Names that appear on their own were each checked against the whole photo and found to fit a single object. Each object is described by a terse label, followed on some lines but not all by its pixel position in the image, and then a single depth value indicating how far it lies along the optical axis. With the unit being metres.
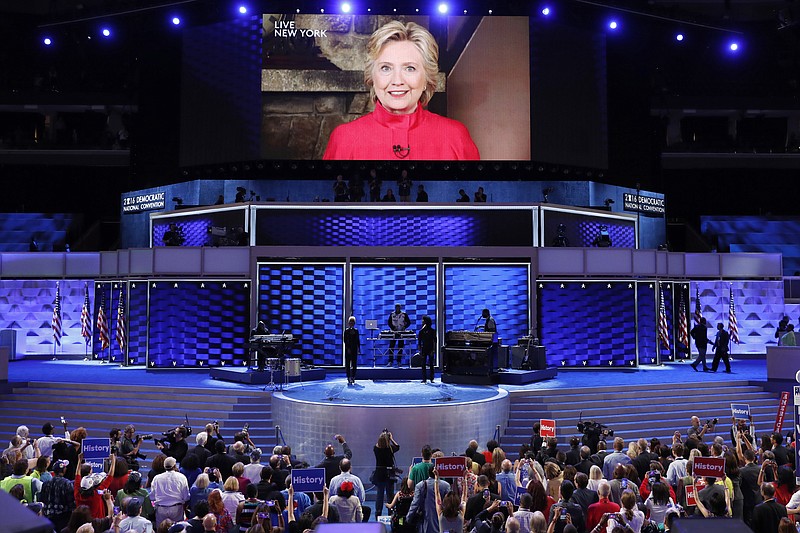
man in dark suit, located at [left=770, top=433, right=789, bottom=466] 10.62
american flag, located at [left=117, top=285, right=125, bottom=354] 24.77
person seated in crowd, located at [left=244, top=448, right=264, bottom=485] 10.80
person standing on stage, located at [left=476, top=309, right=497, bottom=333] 20.73
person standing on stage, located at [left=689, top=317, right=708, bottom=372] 22.36
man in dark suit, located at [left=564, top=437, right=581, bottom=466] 10.88
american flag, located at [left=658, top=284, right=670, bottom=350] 24.58
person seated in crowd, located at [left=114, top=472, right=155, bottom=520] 8.61
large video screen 27.36
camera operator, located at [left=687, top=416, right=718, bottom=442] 11.86
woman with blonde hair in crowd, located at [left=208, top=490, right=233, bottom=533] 8.34
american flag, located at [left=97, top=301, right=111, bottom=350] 25.48
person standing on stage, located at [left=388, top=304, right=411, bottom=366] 21.53
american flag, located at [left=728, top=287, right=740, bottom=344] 26.94
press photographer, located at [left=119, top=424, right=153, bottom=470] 11.39
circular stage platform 14.73
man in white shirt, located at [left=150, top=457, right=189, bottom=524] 9.12
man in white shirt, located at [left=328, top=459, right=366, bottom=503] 10.03
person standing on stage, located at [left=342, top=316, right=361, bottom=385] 18.25
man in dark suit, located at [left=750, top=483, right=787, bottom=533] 7.81
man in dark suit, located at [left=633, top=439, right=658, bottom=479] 10.39
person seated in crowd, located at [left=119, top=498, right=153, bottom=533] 7.71
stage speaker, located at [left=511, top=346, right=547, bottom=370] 20.55
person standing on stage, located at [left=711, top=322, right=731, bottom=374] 21.73
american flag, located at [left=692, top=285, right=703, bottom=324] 26.59
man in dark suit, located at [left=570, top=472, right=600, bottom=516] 8.75
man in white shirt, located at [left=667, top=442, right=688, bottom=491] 9.94
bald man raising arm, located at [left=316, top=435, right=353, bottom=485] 11.44
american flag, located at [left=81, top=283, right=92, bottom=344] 26.50
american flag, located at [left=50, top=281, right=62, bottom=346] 27.03
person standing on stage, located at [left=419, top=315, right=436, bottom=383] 18.25
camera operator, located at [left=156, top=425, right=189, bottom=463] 12.24
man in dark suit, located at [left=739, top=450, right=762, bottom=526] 9.54
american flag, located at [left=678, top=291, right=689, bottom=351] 26.08
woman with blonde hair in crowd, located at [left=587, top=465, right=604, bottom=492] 9.06
